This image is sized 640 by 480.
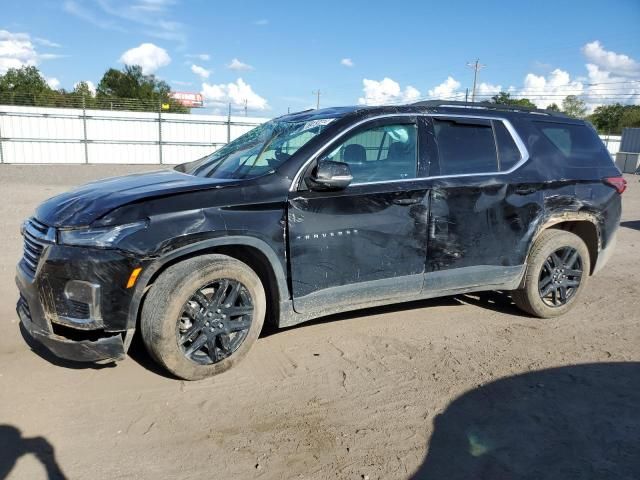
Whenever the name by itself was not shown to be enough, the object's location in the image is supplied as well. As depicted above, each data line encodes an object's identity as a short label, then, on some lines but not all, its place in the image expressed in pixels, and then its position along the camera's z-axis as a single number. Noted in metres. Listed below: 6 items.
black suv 3.31
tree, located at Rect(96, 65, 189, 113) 67.56
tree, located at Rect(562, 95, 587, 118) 67.62
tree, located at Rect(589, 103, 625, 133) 69.94
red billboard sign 78.50
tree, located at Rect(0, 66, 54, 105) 57.66
